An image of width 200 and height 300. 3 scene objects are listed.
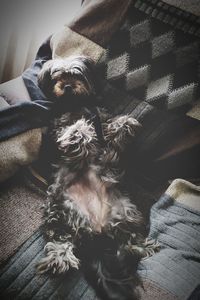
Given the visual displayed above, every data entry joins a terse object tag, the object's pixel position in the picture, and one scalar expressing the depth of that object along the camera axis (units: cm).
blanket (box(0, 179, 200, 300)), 99
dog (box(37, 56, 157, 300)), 105
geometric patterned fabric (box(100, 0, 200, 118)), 125
